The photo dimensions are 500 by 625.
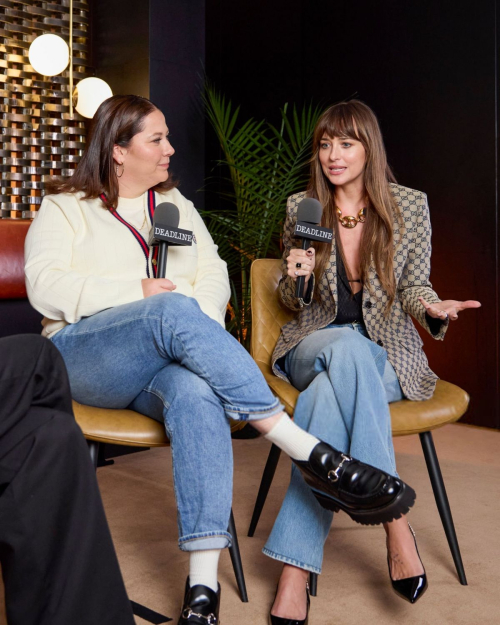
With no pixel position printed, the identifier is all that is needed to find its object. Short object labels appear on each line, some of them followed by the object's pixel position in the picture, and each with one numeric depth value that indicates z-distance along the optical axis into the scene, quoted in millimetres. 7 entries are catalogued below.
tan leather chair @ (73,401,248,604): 1580
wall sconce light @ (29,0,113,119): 3678
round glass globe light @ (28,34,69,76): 3789
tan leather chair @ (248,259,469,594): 1784
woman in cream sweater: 1482
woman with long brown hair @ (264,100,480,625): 1628
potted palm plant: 3332
